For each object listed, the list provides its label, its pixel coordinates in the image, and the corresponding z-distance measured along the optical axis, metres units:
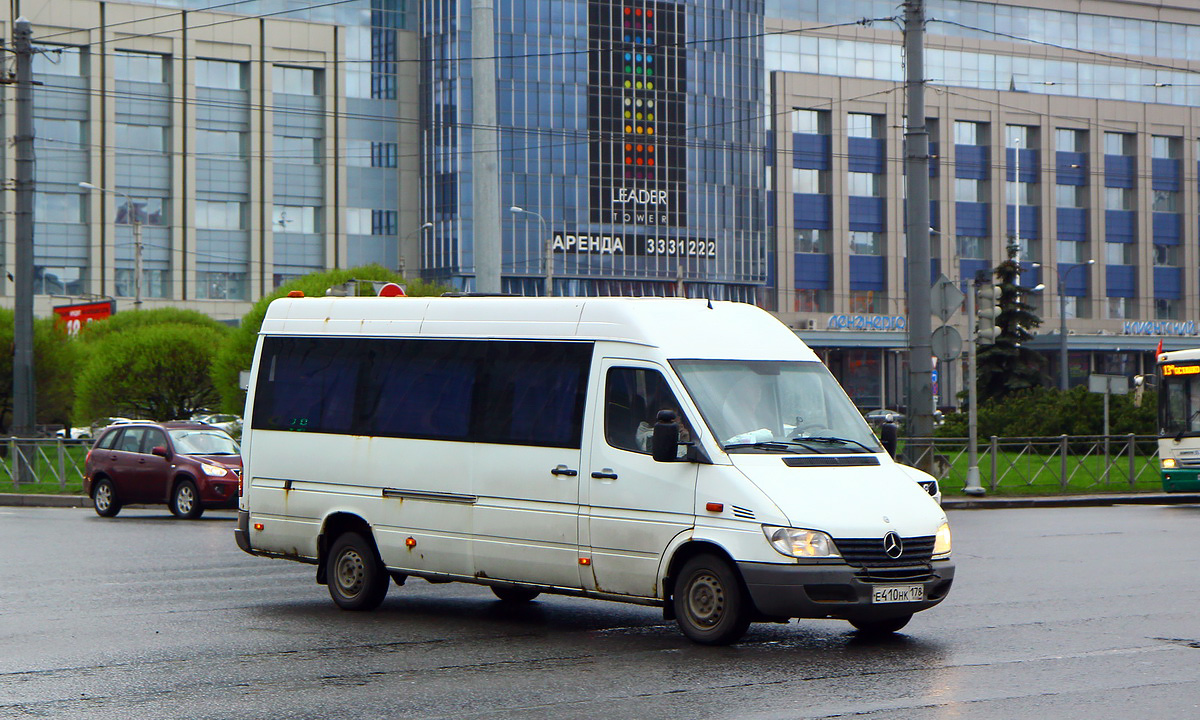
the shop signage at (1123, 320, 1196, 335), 95.25
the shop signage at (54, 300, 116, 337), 52.19
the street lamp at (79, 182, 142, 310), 57.61
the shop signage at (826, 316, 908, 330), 90.12
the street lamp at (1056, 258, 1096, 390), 70.19
